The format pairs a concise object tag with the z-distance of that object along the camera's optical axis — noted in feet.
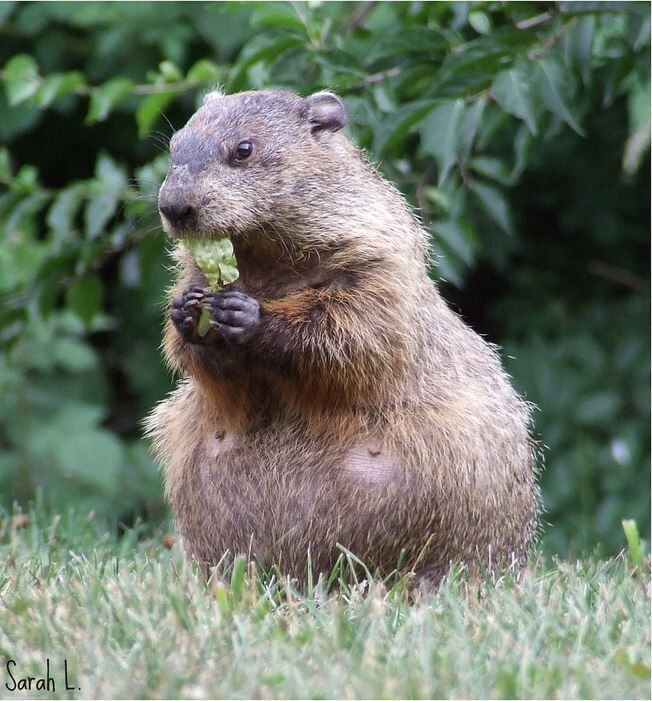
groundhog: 26.43
